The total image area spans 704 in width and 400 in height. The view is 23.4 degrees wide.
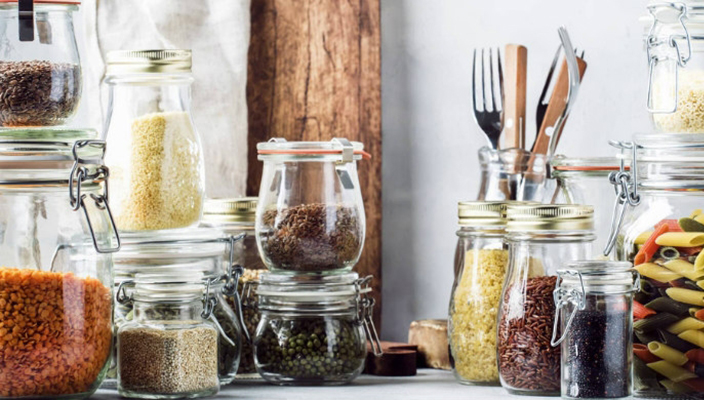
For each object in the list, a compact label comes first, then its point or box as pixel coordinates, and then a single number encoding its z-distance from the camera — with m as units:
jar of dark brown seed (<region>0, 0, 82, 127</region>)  1.35
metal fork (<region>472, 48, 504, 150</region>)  1.58
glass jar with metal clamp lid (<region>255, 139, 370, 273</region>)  1.43
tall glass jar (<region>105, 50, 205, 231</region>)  1.43
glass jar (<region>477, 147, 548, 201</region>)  1.55
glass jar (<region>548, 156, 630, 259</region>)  1.48
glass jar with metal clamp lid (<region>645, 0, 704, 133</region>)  1.37
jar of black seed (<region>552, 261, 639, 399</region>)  1.32
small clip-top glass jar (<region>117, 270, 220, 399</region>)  1.36
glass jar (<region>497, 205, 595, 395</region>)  1.37
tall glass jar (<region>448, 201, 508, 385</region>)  1.45
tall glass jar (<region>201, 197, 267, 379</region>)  1.50
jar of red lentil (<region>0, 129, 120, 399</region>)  1.30
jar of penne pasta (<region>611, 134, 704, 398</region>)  1.33
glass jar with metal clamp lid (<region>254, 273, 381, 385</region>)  1.45
